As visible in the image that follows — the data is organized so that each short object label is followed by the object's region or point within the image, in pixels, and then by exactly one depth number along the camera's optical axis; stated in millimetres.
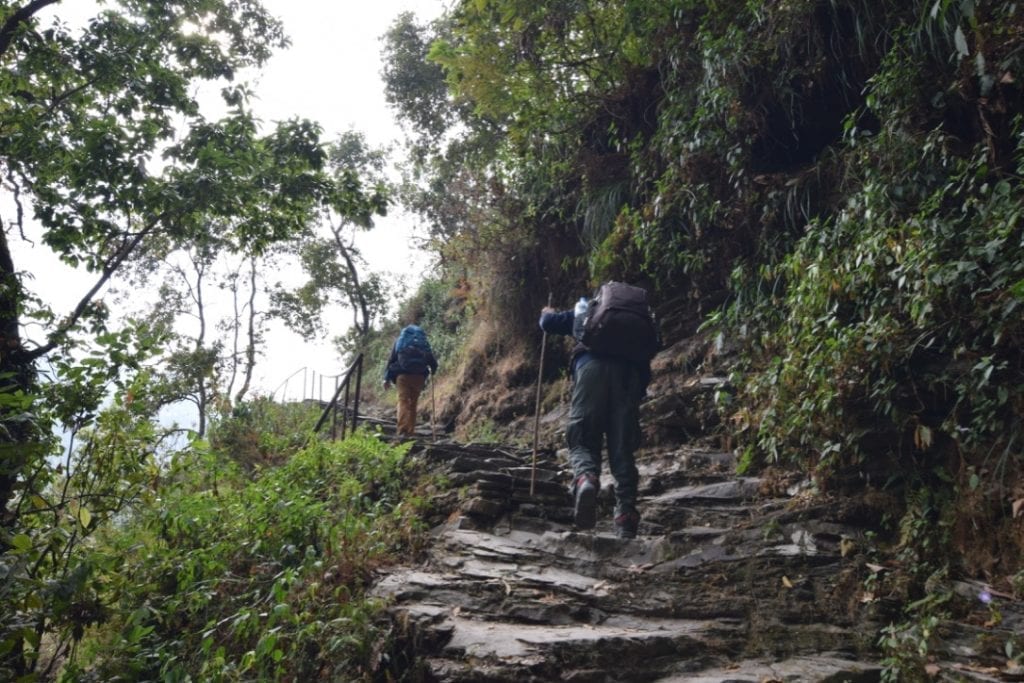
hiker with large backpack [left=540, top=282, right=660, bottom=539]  6344
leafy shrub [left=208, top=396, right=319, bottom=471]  12156
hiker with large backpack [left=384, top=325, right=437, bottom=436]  10828
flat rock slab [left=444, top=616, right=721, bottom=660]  4633
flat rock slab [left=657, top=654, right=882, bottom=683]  4297
